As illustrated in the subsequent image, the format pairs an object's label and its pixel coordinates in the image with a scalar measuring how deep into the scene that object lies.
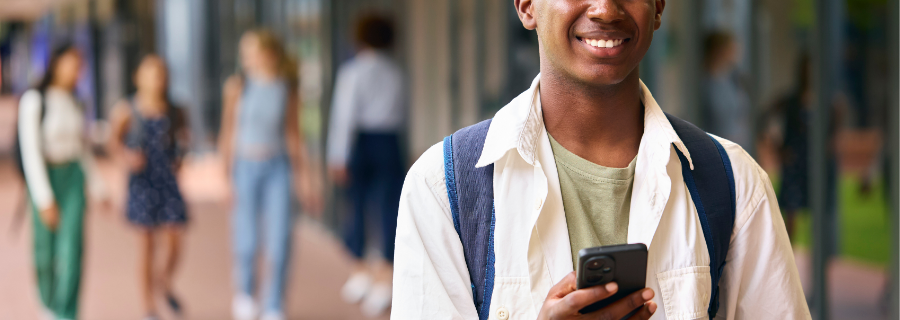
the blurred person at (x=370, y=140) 6.66
